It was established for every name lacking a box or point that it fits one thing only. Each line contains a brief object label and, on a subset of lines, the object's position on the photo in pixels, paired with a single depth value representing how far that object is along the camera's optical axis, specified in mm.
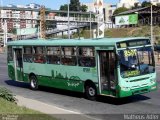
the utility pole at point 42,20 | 95488
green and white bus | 15180
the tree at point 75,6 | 167875
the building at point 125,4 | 186838
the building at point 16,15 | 108938
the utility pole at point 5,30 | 97638
